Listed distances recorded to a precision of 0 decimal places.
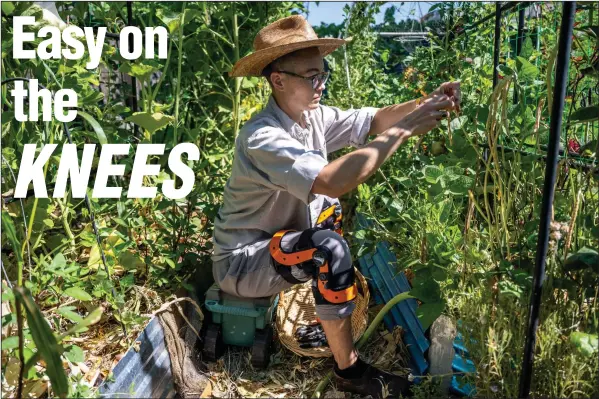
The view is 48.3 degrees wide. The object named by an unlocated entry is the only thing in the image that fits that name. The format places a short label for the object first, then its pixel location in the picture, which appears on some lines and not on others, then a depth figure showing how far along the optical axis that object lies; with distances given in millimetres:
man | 1953
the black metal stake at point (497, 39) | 2223
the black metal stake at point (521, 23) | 2427
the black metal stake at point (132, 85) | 2971
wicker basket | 2330
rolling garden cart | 2311
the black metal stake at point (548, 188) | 1362
